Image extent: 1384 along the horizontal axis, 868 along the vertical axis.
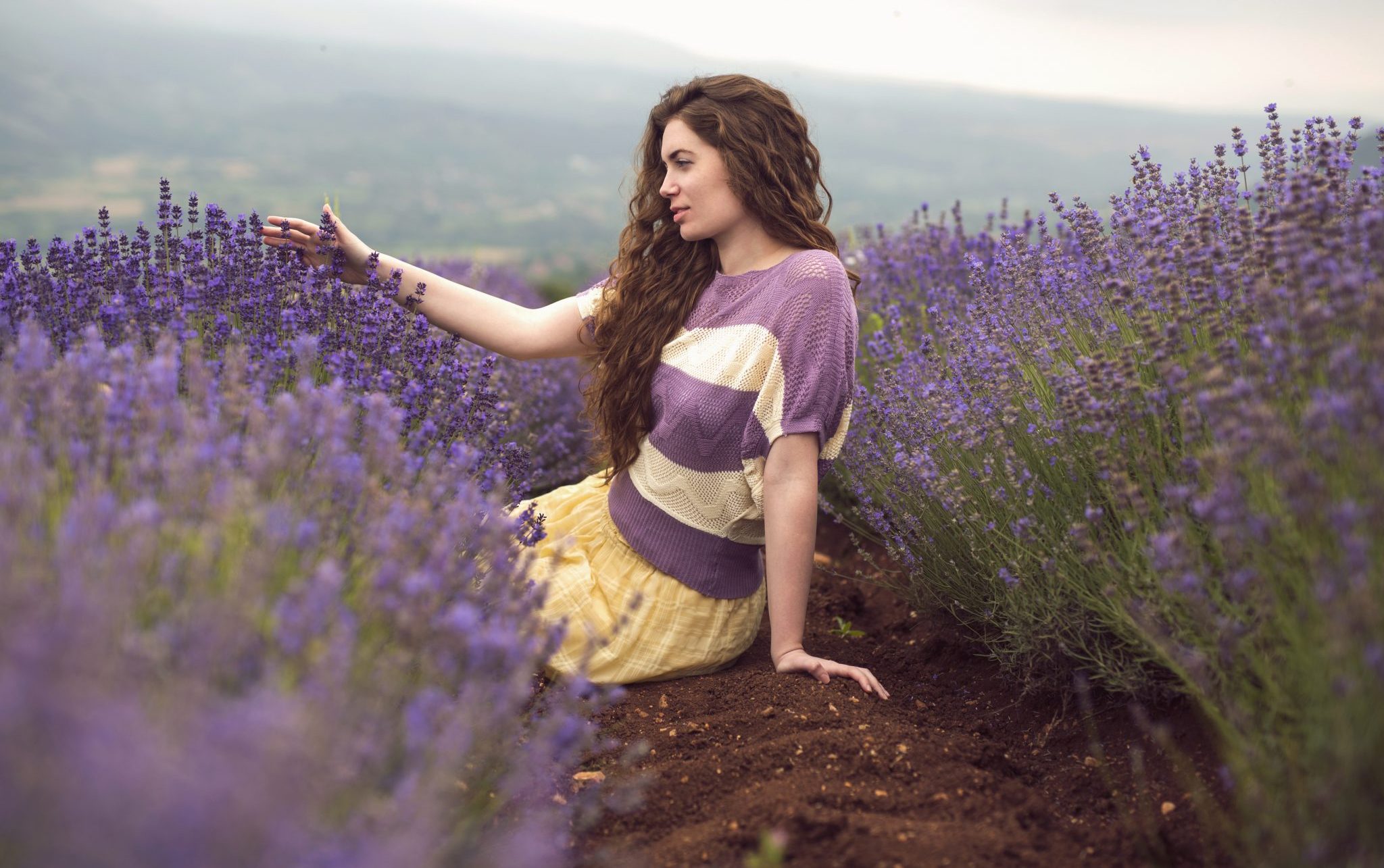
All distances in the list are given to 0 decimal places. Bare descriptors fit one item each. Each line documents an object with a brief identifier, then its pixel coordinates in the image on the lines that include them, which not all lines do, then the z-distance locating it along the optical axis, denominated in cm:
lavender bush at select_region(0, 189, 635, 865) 80
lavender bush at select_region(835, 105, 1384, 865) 116
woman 234
